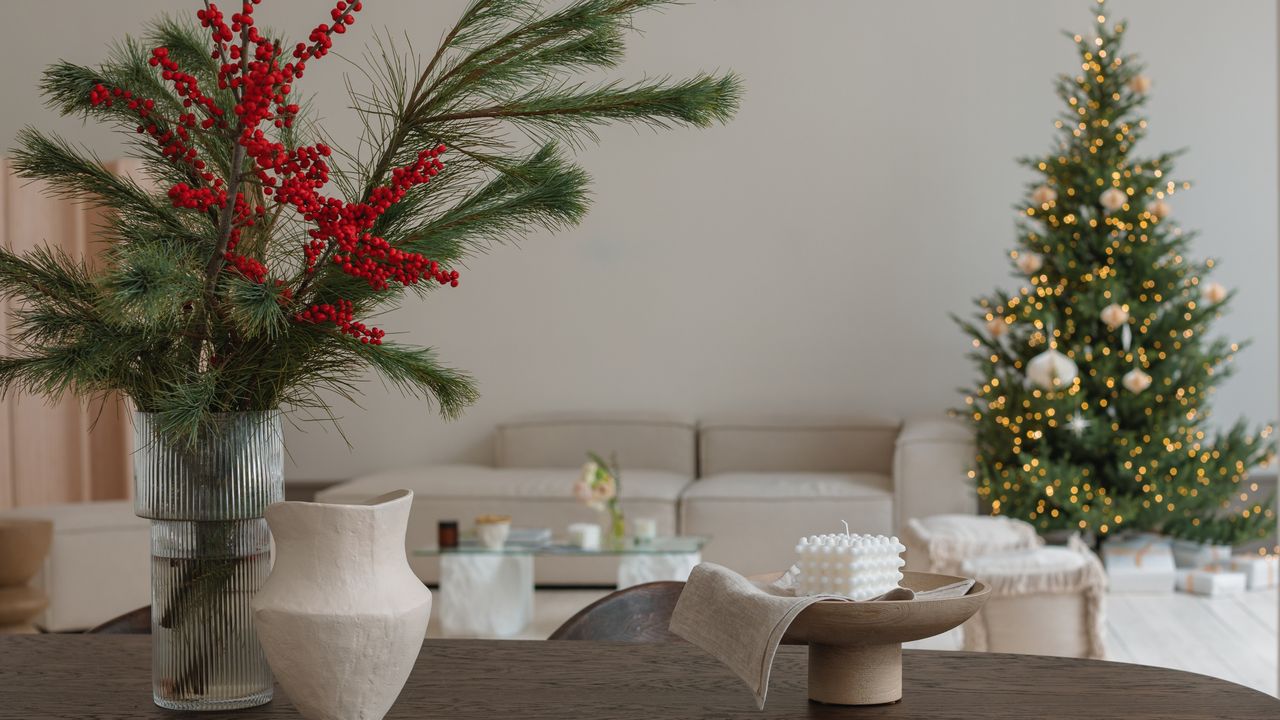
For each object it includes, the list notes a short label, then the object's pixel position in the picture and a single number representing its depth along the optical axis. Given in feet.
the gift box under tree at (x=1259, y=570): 16.32
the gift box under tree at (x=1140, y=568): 16.06
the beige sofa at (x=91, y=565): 12.99
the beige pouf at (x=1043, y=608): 11.72
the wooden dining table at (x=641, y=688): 3.40
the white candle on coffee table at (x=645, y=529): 14.19
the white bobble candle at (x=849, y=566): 3.40
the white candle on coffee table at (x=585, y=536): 14.08
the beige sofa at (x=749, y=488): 16.38
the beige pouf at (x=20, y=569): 12.30
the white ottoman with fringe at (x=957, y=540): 12.57
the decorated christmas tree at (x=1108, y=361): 15.93
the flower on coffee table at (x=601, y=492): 14.33
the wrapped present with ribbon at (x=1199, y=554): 16.70
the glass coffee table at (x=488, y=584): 13.96
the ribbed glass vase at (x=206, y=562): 3.39
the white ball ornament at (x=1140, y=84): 16.42
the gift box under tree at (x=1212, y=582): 15.93
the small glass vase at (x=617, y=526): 14.32
